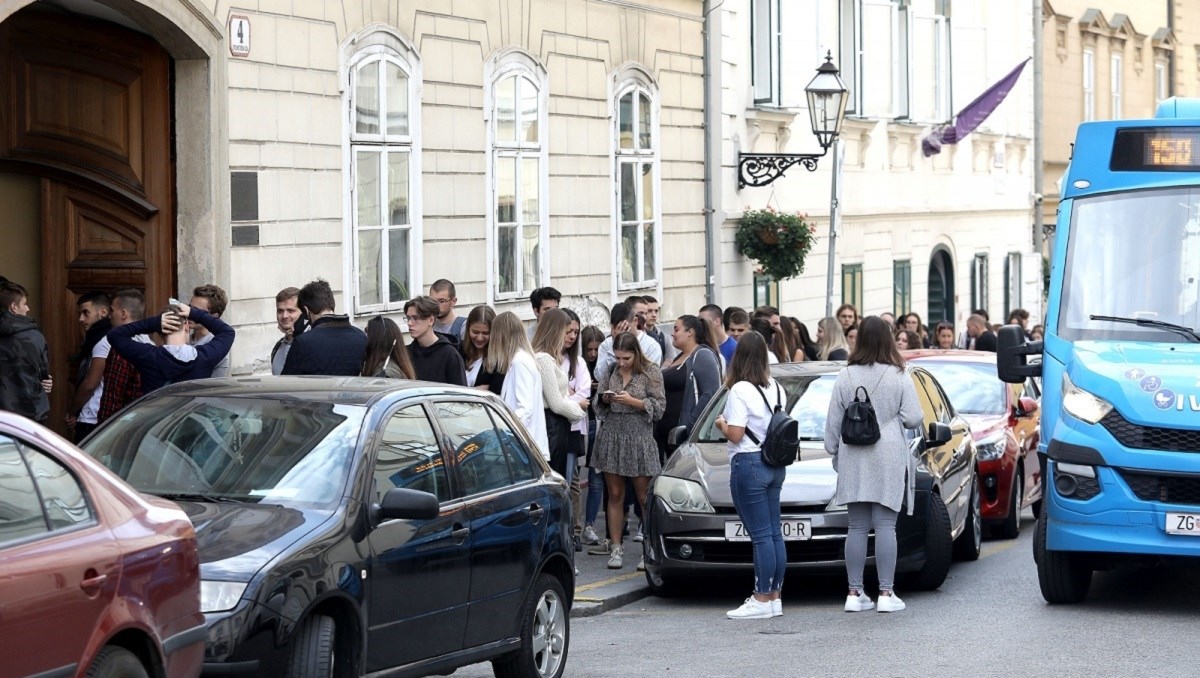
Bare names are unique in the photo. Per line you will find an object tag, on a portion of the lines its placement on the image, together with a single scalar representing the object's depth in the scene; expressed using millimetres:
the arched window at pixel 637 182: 19688
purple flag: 28409
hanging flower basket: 22359
